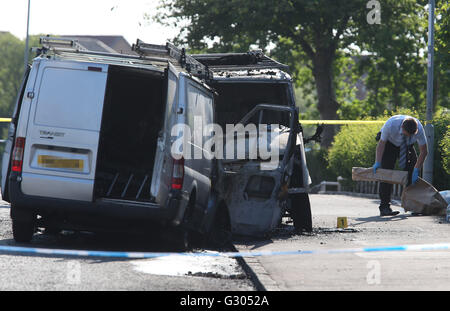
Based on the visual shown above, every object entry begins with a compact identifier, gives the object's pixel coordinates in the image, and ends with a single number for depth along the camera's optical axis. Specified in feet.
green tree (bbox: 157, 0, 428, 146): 127.65
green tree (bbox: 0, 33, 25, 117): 268.00
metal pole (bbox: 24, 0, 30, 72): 163.26
